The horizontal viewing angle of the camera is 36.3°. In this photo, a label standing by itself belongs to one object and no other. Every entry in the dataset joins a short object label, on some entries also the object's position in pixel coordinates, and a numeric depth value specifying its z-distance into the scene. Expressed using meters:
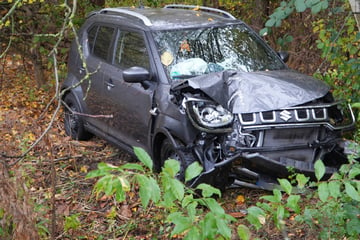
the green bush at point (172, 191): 2.74
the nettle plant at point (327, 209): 3.17
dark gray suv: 5.25
